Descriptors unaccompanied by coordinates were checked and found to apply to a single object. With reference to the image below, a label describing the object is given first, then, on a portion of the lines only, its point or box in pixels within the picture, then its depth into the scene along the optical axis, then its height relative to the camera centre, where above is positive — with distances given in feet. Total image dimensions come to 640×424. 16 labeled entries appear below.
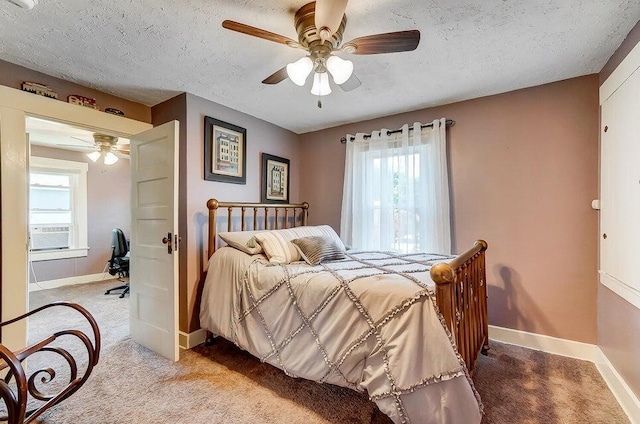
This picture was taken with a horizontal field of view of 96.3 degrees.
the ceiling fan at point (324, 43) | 4.52 +2.83
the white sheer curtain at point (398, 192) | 9.25 +0.69
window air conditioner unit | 14.75 -1.30
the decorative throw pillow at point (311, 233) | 8.59 -0.67
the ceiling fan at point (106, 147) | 11.96 +3.00
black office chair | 14.49 -2.13
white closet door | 5.36 +0.54
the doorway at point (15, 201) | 6.49 +0.27
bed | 4.35 -2.08
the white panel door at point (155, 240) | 7.30 -0.75
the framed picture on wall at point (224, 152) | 8.95 +2.00
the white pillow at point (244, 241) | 7.85 -0.82
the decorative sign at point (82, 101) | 7.65 +3.06
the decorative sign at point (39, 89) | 6.92 +3.07
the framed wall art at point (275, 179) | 11.17 +1.34
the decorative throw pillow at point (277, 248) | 7.57 -1.00
